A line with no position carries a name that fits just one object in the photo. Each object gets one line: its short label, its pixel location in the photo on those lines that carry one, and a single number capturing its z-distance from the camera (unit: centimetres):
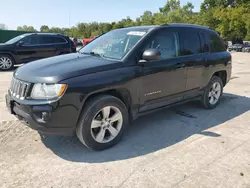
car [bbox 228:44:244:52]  3353
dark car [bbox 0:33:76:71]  1104
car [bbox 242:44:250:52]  3170
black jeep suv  310
